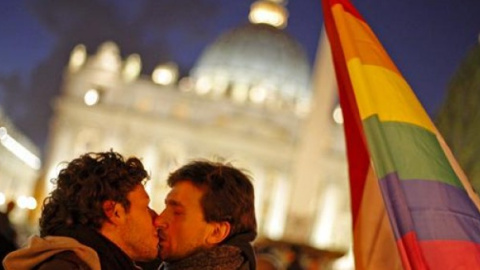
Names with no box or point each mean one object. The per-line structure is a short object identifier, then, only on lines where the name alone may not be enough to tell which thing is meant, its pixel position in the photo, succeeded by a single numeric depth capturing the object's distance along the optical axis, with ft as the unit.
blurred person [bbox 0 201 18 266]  16.01
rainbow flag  10.32
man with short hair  9.79
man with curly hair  8.84
